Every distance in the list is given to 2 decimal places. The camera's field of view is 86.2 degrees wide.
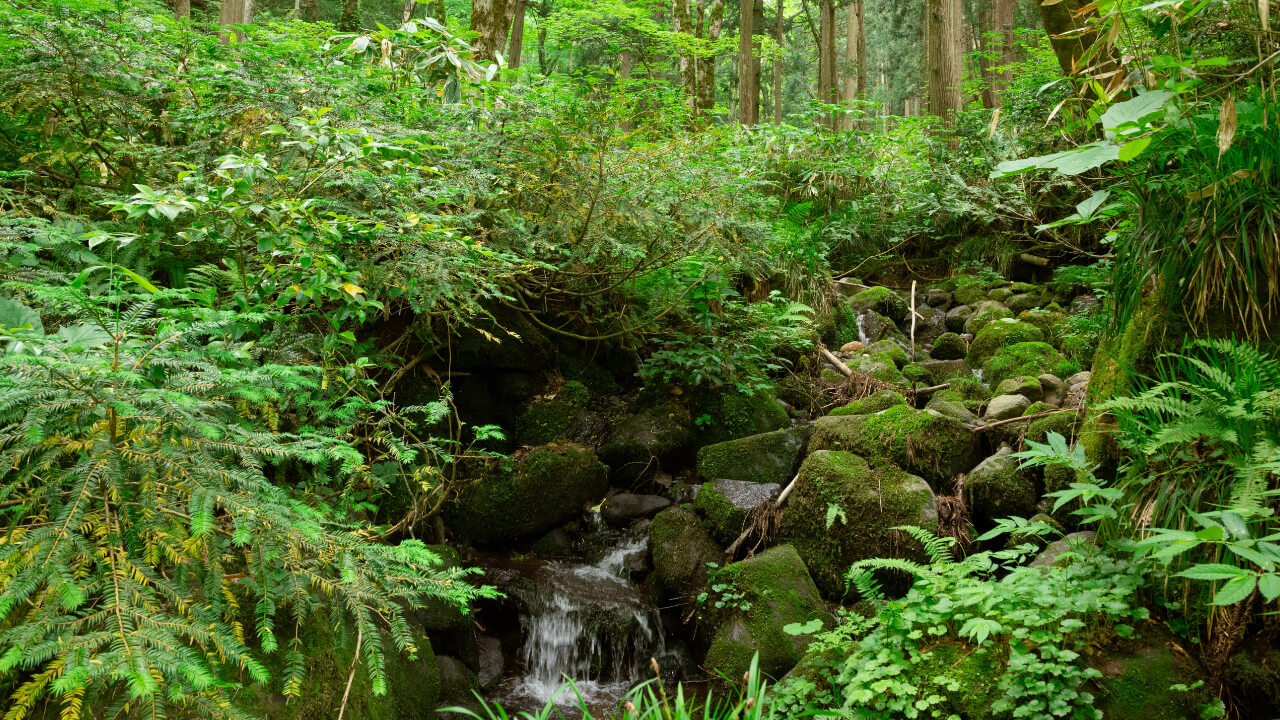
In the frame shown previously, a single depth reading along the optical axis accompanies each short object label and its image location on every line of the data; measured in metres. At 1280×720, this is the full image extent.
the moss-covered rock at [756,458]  5.96
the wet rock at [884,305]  9.62
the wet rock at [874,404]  6.20
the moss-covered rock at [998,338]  7.66
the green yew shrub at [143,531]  1.80
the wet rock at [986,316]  8.47
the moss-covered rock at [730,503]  5.36
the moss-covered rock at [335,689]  2.90
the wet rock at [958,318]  9.16
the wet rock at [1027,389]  6.04
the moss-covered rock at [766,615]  4.29
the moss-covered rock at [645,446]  6.48
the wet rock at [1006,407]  5.64
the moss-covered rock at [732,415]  6.83
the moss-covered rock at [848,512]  4.68
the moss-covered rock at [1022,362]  6.80
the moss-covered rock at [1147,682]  2.61
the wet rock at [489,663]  4.71
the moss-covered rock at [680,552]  5.14
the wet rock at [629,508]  6.08
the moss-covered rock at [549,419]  6.49
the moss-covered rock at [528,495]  5.67
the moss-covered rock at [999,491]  4.74
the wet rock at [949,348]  8.30
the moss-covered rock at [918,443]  5.19
